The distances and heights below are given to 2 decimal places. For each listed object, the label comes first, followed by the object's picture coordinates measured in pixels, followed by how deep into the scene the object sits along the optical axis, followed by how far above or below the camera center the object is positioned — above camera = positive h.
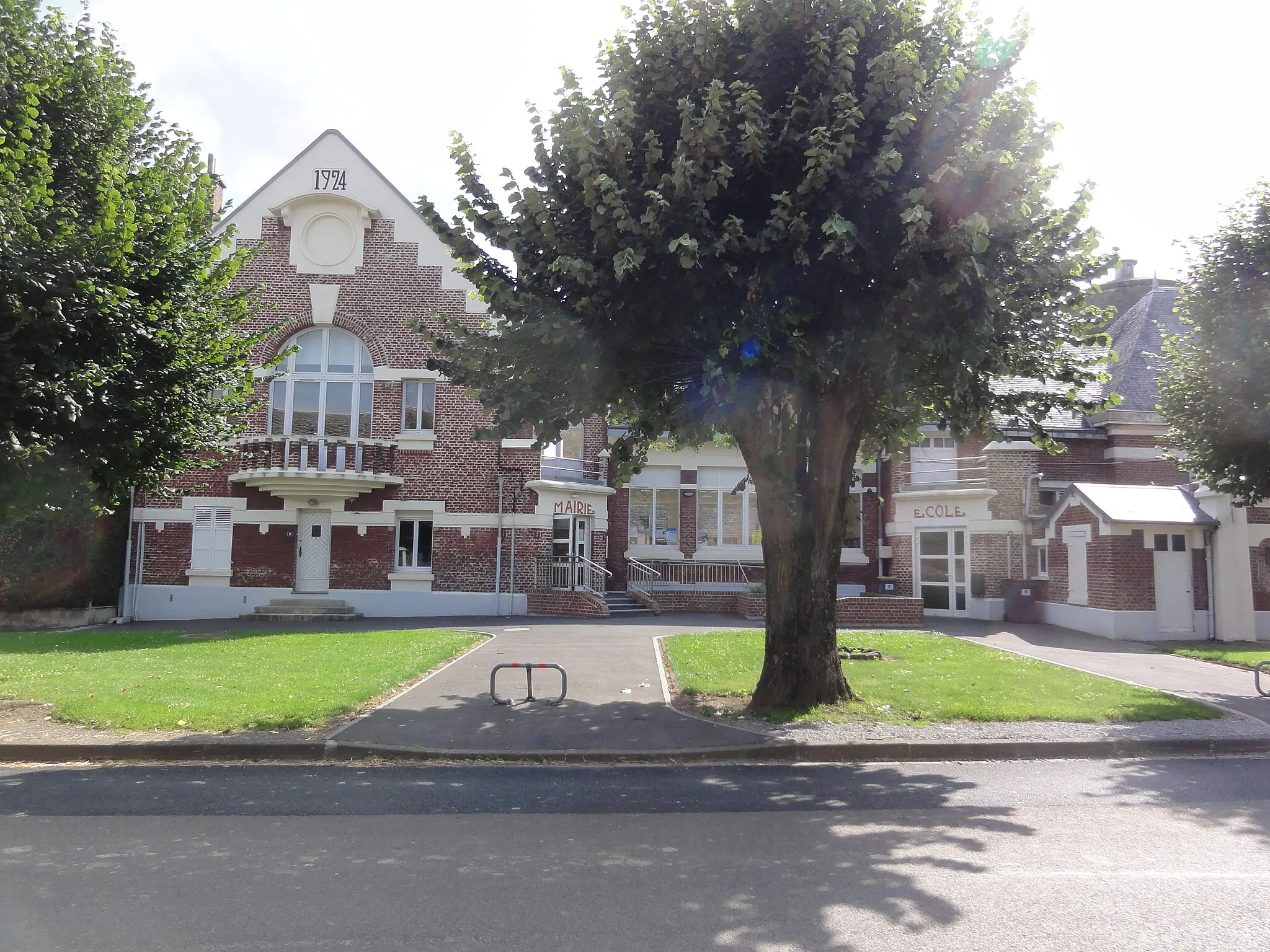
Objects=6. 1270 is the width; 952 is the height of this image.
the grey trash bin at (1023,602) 23.19 -0.87
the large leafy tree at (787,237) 8.27 +3.15
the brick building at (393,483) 23.78 +2.11
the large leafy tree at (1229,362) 13.16 +3.17
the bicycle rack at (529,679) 10.30 -1.36
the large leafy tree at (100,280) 8.56 +2.89
